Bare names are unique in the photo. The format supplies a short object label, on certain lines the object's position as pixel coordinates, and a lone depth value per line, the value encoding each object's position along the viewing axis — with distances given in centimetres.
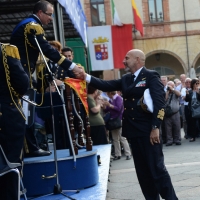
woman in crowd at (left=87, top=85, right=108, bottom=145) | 1238
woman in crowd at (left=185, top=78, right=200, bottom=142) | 1800
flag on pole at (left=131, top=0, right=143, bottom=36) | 3595
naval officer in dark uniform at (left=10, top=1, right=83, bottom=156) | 718
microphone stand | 706
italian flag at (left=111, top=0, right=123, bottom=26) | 3213
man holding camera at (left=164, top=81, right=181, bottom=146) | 1752
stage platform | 731
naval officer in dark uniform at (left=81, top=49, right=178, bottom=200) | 691
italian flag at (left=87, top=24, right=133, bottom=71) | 3222
